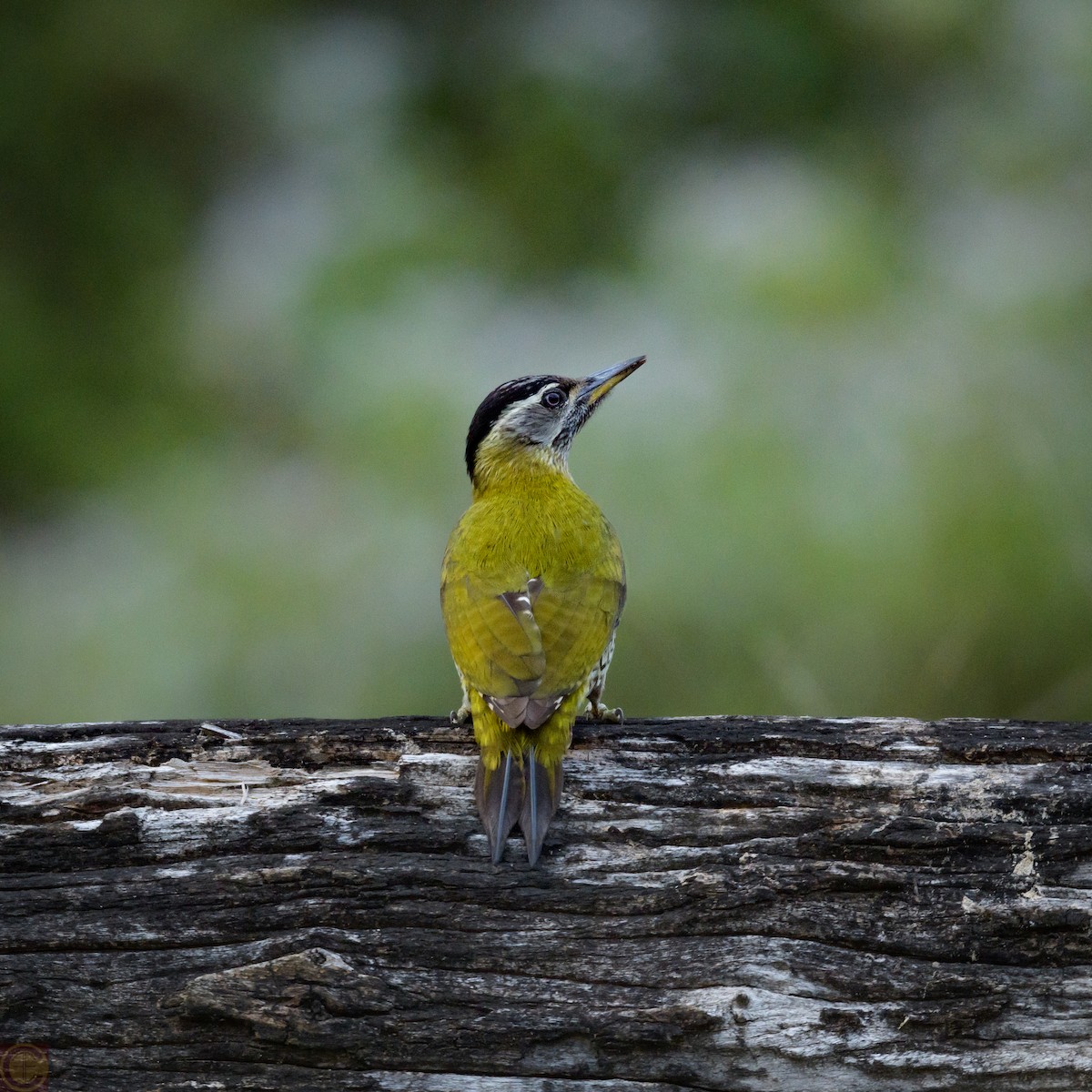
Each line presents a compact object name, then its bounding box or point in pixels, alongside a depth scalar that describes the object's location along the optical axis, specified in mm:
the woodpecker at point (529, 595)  7133
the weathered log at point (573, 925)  6207
